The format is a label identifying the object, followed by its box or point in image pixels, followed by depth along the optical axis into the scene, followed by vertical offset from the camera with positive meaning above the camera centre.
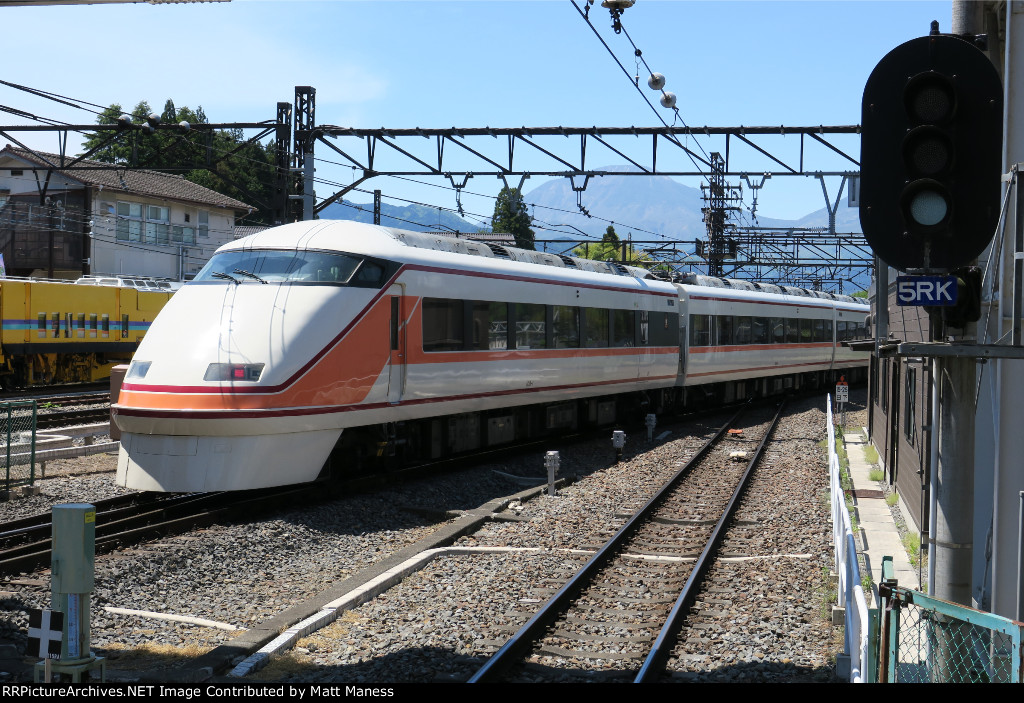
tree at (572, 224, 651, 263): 98.11 +8.73
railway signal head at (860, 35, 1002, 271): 4.24 +0.77
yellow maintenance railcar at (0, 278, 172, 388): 27.58 +0.14
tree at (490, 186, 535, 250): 68.12 +8.99
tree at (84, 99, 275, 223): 68.74 +12.64
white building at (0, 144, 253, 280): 44.72 +4.93
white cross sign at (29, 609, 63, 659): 5.92 -1.71
